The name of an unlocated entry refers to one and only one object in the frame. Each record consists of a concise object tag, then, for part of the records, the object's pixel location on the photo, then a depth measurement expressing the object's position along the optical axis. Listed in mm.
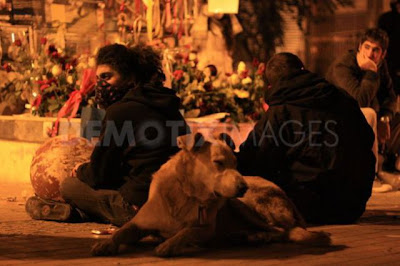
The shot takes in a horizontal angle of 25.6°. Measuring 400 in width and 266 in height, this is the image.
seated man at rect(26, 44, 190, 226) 6129
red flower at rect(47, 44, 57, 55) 10195
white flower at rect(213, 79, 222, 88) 10469
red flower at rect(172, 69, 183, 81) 10125
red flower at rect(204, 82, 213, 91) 10391
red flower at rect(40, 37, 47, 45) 10508
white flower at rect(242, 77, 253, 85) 10666
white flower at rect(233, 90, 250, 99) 10463
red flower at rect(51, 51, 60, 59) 10123
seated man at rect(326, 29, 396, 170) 9281
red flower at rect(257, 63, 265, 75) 10984
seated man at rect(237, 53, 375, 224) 6672
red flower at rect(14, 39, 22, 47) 10843
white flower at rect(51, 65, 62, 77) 9836
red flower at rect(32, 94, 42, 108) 9922
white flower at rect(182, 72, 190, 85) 10203
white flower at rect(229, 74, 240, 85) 10664
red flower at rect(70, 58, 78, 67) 10211
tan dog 5332
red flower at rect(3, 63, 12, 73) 10798
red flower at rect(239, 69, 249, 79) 10781
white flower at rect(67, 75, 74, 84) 9828
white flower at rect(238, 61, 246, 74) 10805
